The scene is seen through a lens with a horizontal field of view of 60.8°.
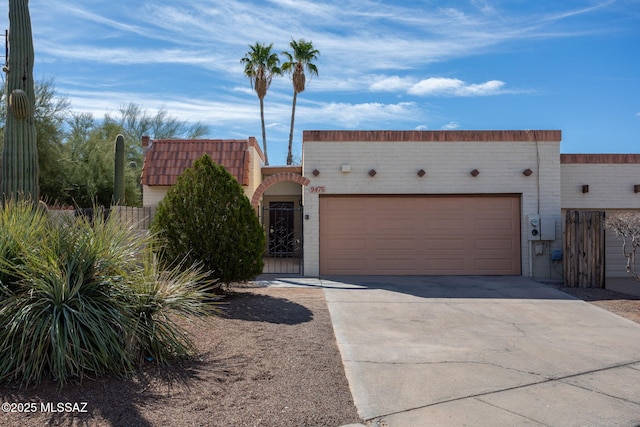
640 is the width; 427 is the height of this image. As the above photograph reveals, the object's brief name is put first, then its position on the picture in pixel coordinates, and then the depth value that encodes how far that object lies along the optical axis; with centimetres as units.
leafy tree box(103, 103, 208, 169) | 2847
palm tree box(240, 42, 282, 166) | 3083
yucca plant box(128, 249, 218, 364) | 577
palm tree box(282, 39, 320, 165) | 3058
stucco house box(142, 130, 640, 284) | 1472
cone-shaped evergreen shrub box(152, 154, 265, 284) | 966
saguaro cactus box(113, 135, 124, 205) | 1673
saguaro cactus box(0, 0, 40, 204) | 1056
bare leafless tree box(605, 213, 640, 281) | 1095
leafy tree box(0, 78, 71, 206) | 2094
